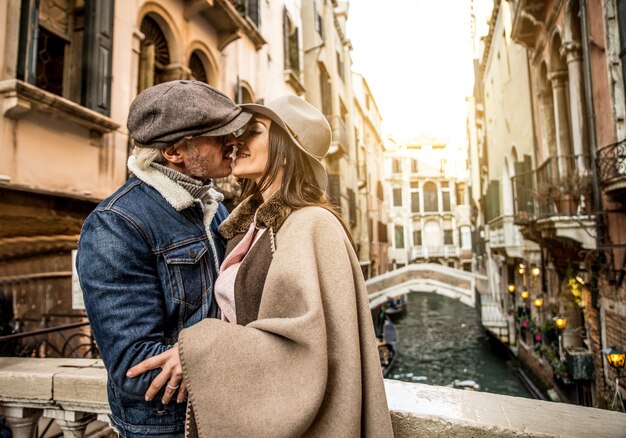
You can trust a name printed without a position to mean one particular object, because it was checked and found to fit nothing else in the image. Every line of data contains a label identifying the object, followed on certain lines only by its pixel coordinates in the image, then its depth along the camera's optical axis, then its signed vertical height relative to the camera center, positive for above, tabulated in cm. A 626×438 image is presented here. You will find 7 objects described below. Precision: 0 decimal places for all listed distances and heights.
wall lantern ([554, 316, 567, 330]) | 833 -132
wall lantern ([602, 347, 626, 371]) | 565 -136
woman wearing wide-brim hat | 110 -21
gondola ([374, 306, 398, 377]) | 1423 -307
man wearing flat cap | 124 +4
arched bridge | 1977 -134
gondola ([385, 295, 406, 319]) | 2511 -303
